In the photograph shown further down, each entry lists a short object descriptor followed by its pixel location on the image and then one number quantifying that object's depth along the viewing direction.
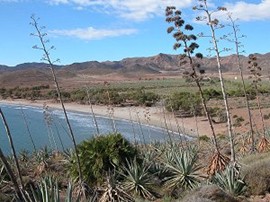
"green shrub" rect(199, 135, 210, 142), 36.37
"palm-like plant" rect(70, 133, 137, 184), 13.47
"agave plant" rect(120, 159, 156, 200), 12.69
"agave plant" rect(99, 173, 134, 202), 11.79
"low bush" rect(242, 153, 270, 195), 11.91
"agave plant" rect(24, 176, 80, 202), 6.80
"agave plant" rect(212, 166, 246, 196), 11.66
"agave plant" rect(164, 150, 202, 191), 13.27
